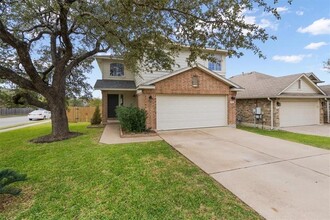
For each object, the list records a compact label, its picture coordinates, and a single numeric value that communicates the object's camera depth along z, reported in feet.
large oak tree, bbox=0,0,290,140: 15.90
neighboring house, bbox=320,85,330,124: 55.62
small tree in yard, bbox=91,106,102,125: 50.28
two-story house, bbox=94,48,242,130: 36.70
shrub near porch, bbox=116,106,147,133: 33.09
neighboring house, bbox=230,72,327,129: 45.65
